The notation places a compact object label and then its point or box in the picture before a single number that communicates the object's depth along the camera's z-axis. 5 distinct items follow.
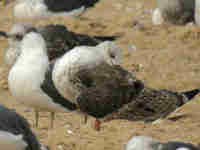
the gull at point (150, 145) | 9.78
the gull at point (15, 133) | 10.11
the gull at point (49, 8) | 26.96
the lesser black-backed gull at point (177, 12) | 24.53
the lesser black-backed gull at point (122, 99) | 13.51
